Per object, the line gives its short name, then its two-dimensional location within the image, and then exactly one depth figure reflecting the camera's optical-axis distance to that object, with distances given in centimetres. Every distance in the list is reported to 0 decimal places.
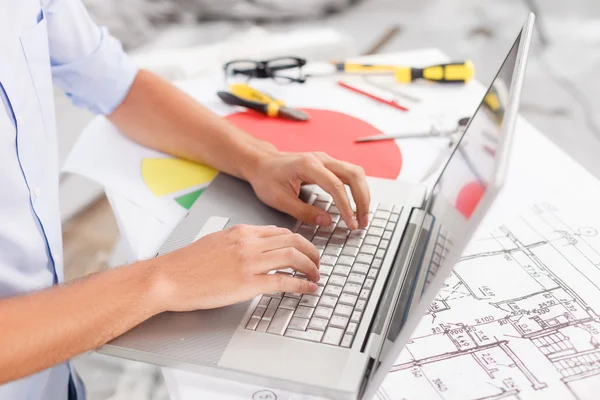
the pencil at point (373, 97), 107
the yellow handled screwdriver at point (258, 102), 103
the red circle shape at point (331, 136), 92
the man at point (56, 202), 59
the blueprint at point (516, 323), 59
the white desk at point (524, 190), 78
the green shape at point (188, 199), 82
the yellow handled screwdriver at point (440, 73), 113
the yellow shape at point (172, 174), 86
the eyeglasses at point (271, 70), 115
